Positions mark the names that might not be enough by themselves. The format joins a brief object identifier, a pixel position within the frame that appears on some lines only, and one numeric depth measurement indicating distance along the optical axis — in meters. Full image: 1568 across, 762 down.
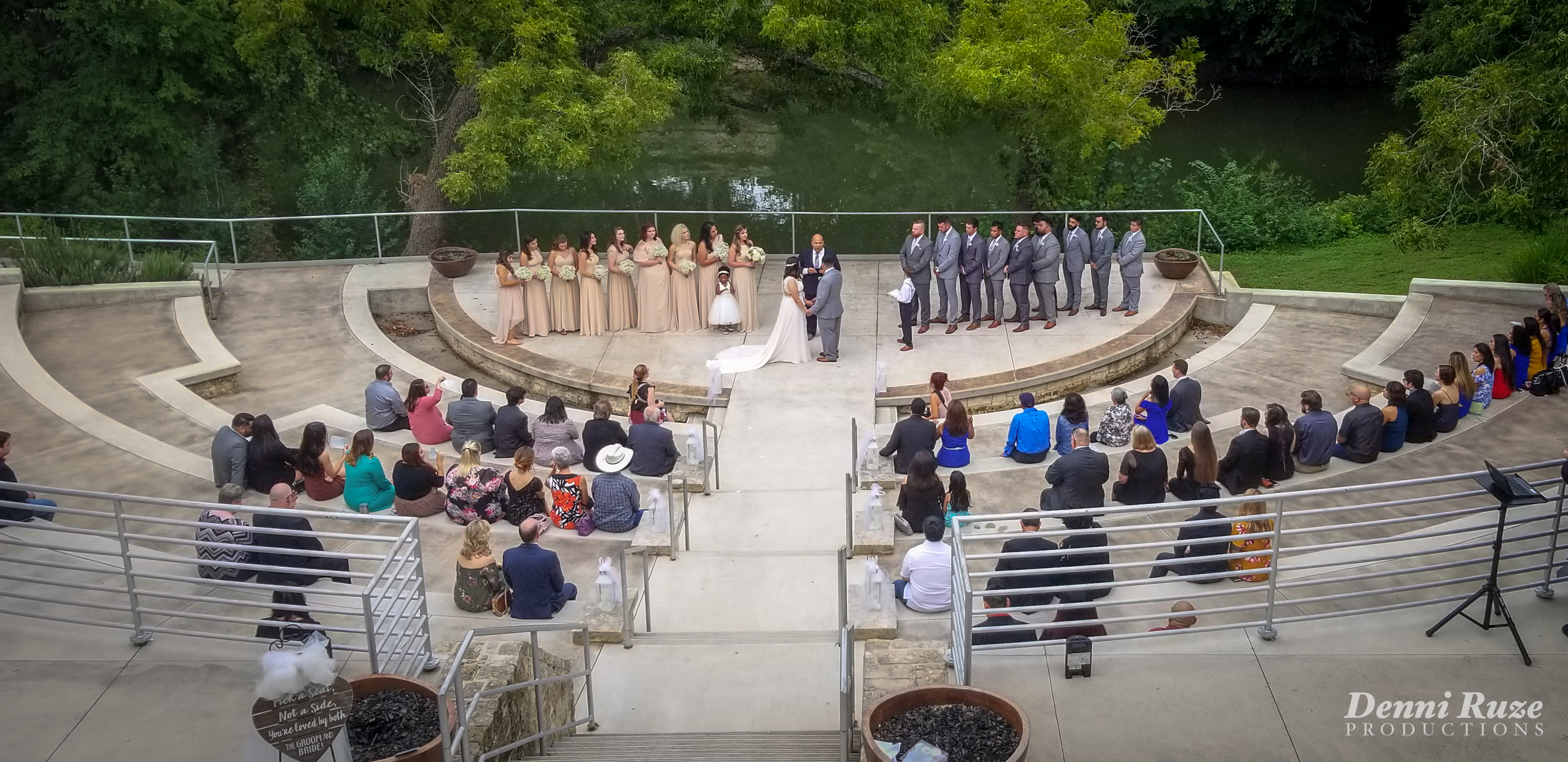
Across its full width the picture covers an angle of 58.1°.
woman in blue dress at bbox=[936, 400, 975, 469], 14.47
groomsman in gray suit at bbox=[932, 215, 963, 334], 18.98
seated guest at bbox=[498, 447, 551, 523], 13.33
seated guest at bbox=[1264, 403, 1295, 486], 13.66
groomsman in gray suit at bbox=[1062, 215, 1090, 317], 19.30
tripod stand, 9.24
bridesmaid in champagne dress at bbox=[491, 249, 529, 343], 19.05
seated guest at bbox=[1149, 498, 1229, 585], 11.27
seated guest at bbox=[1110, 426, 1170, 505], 12.78
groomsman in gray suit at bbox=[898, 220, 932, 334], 18.75
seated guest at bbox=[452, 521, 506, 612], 11.55
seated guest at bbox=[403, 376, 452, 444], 15.55
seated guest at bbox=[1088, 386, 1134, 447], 15.15
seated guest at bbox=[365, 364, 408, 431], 15.88
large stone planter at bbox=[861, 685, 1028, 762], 7.89
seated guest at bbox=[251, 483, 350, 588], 11.26
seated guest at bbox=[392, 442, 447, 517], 13.41
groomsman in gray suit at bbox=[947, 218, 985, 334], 18.84
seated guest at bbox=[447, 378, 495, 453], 15.41
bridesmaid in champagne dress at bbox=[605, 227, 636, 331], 19.19
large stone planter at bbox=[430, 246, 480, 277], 21.67
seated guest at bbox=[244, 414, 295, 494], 14.05
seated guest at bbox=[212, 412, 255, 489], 14.05
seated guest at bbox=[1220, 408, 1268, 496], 13.42
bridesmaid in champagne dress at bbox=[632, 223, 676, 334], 19.19
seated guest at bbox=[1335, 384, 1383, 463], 14.14
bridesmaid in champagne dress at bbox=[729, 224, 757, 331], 19.22
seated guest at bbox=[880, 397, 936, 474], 14.24
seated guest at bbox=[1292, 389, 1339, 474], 14.00
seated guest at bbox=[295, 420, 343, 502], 13.90
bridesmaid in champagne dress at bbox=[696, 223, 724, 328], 19.36
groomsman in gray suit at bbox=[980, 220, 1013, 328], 18.98
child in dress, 19.30
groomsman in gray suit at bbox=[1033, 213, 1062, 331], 18.78
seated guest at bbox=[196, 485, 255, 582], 11.63
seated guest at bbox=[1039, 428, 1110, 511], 12.54
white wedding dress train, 18.05
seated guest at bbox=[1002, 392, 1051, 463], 14.71
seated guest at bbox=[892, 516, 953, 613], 11.20
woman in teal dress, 13.54
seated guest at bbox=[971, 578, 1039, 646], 10.02
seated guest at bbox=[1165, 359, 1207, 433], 15.44
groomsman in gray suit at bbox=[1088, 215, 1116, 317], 19.19
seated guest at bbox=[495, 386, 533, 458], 15.25
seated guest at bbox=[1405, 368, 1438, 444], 14.51
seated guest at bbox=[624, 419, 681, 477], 14.54
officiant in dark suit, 18.39
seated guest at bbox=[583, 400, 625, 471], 14.59
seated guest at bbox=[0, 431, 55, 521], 12.66
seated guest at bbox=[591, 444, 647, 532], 13.30
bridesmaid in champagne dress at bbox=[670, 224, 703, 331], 19.34
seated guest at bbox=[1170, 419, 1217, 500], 13.18
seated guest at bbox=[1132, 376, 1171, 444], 15.03
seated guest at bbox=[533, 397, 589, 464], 14.94
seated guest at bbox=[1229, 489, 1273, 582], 11.23
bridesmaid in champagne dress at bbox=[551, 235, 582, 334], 19.17
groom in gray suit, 17.84
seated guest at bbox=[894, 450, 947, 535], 12.80
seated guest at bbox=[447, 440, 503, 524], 13.41
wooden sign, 7.21
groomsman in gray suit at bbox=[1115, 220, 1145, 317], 19.25
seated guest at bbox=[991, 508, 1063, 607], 10.52
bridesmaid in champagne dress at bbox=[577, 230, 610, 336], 19.14
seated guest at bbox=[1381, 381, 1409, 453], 14.43
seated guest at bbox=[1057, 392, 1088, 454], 14.53
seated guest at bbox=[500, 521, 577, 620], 11.30
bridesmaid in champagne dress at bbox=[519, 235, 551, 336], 19.16
